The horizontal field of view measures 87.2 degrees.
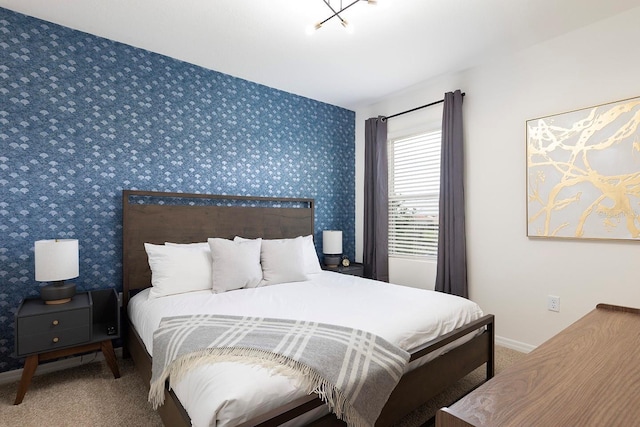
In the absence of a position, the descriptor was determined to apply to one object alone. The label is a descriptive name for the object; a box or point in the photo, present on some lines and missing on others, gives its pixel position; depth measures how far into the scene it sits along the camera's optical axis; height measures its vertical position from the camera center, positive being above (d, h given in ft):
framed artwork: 7.67 +1.05
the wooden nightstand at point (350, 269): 12.47 -2.03
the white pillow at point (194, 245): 9.06 -0.84
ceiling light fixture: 6.87 +4.40
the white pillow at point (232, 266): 8.55 -1.33
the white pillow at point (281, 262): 9.48 -1.37
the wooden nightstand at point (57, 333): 6.76 -2.52
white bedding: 3.86 -1.94
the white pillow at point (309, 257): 10.87 -1.37
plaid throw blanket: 4.33 -1.98
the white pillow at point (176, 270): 8.17 -1.38
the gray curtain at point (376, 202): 13.01 +0.52
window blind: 11.75 +0.79
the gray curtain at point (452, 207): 10.50 +0.26
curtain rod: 11.30 +3.80
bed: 4.63 -1.84
